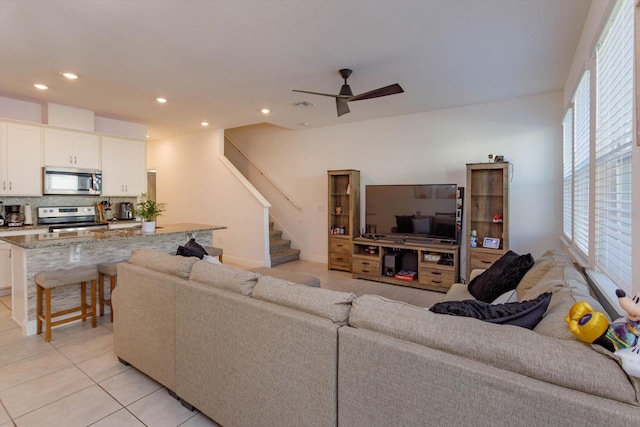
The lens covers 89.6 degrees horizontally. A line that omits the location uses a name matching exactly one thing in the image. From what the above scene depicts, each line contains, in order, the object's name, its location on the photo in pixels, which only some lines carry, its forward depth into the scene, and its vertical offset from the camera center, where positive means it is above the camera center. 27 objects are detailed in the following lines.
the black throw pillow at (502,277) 2.48 -0.56
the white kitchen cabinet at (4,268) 4.20 -0.78
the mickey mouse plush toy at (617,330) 0.86 -0.36
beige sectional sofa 0.94 -0.56
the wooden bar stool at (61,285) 2.91 -0.79
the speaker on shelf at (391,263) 4.90 -0.87
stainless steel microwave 4.66 +0.41
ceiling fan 3.11 +1.14
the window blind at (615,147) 1.65 +0.35
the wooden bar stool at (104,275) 3.31 -0.74
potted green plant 3.65 -0.07
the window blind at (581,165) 2.70 +0.38
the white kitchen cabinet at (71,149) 4.66 +0.89
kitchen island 3.06 -0.49
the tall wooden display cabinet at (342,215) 5.51 -0.14
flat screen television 4.60 -0.06
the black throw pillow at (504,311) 1.29 -0.43
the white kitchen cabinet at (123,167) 5.32 +0.70
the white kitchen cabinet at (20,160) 4.30 +0.67
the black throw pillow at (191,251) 2.71 -0.37
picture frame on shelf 4.29 -0.48
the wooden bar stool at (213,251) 4.20 -0.58
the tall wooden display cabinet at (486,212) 4.20 -0.07
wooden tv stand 4.46 -0.80
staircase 6.12 -0.85
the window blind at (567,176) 3.50 +0.36
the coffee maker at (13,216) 4.45 -0.11
